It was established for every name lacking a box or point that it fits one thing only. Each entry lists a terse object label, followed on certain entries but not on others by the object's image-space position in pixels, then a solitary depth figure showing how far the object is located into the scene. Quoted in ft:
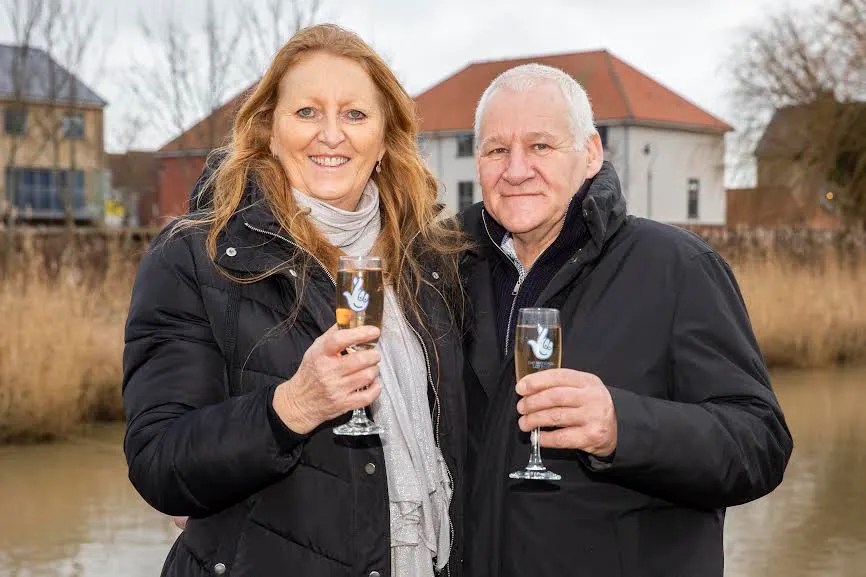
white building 153.07
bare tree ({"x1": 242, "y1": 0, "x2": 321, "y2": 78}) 68.23
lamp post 154.71
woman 7.81
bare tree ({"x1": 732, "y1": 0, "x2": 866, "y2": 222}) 81.97
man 8.41
